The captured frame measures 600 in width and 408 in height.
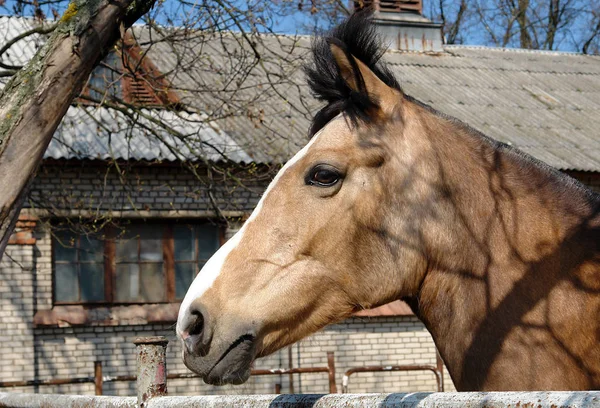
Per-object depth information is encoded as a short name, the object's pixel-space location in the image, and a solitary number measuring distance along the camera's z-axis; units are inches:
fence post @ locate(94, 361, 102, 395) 406.0
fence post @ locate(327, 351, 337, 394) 432.5
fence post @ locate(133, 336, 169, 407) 130.9
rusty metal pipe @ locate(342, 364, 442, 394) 439.5
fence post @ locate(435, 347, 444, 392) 472.7
